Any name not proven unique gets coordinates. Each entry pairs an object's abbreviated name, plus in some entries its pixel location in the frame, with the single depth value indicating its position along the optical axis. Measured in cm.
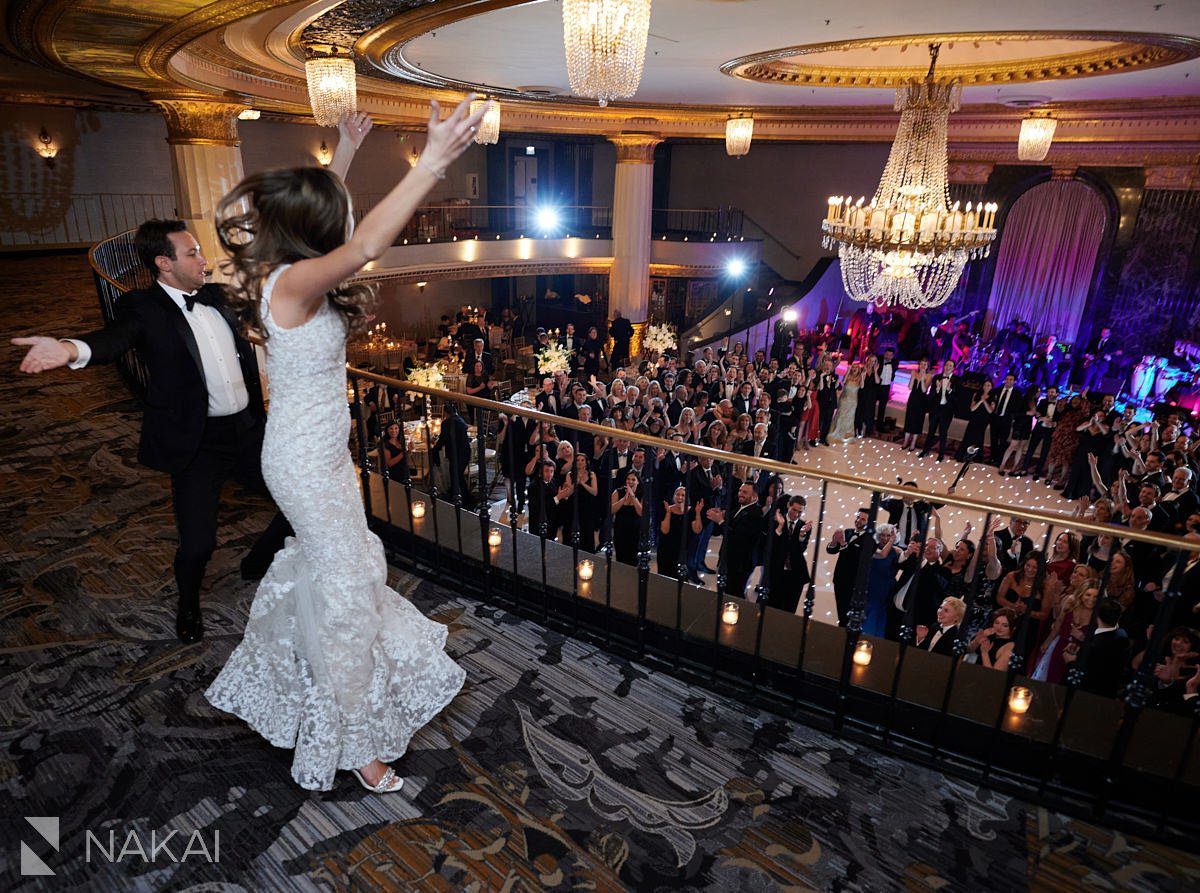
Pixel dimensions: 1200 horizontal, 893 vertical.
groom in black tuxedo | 247
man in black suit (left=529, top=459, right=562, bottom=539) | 579
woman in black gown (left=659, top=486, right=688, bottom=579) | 557
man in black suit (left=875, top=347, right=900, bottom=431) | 1173
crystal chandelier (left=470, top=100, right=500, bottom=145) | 890
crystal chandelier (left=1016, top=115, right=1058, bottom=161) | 822
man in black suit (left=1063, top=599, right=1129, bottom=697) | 372
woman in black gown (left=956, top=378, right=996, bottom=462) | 1024
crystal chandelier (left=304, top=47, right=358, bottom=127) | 631
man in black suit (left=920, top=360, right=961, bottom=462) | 1067
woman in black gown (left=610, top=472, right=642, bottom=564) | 535
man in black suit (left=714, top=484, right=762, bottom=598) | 523
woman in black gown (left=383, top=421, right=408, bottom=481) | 734
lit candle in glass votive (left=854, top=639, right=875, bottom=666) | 293
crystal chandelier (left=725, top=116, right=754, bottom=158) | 1011
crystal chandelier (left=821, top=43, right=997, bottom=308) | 656
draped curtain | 1443
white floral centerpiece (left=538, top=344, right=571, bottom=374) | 1257
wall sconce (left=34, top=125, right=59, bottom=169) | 1425
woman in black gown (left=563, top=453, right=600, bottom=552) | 600
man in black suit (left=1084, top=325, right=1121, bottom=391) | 1302
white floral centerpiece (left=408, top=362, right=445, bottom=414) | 1081
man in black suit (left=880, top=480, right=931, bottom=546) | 559
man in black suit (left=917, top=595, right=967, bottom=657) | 397
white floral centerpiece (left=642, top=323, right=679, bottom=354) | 1485
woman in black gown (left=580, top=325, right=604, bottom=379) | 1358
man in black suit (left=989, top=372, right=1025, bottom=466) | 1013
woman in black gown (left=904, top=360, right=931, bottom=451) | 1099
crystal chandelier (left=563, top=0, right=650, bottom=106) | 368
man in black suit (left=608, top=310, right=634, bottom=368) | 1487
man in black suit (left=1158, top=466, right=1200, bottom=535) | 643
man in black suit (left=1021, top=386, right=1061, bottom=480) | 973
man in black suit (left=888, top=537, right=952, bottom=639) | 465
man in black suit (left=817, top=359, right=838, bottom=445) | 1100
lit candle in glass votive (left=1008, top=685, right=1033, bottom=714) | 274
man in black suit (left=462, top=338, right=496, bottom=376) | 1199
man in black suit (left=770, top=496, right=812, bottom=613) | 504
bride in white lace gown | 171
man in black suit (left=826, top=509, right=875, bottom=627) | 484
